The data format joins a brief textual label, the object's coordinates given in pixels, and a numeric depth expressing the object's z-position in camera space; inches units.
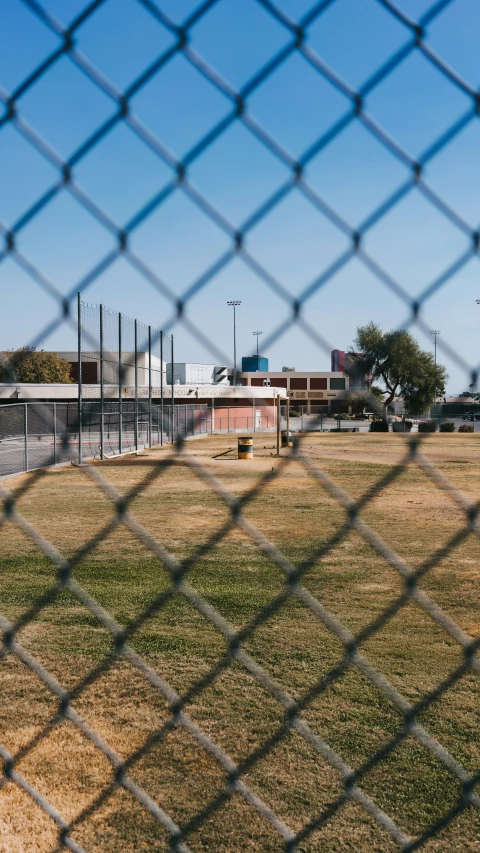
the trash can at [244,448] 896.9
